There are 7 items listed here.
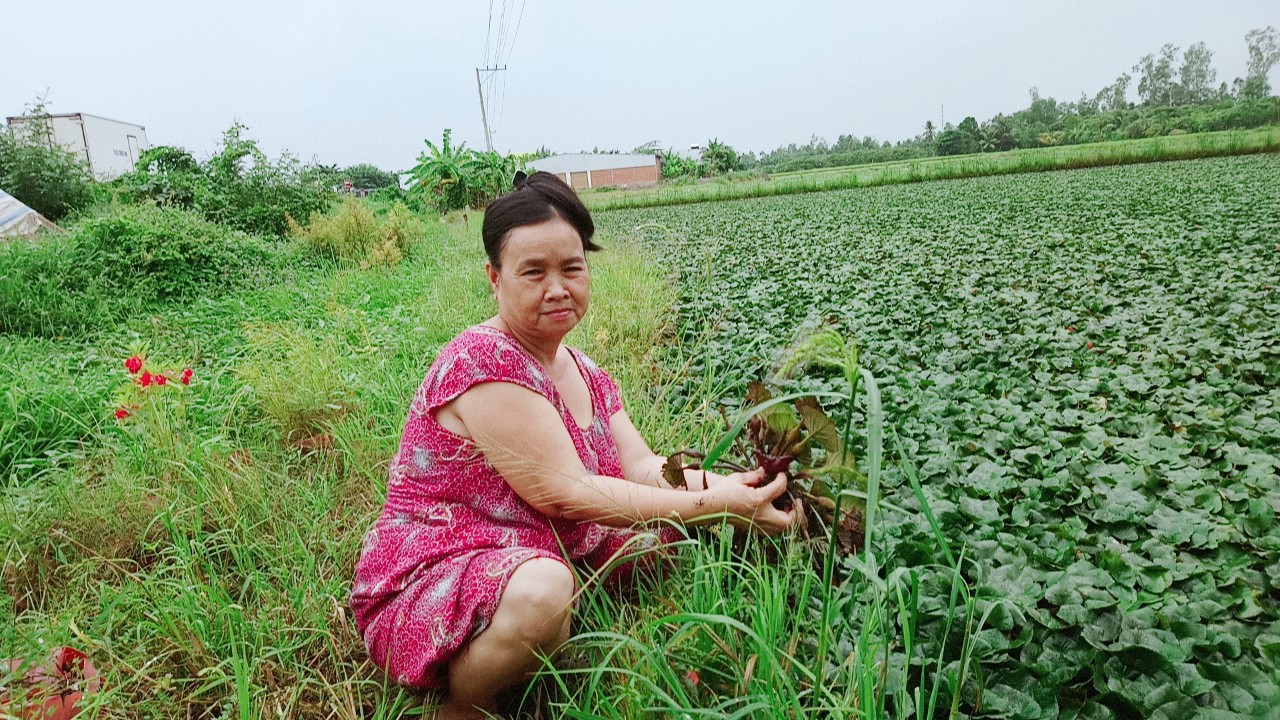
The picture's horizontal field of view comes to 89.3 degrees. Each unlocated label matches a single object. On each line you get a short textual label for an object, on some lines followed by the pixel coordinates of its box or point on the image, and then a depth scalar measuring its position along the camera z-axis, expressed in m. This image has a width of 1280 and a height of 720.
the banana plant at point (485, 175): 18.52
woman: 1.16
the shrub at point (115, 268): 4.16
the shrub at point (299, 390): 2.51
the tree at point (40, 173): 9.92
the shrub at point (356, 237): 6.92
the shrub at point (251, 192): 9.24
